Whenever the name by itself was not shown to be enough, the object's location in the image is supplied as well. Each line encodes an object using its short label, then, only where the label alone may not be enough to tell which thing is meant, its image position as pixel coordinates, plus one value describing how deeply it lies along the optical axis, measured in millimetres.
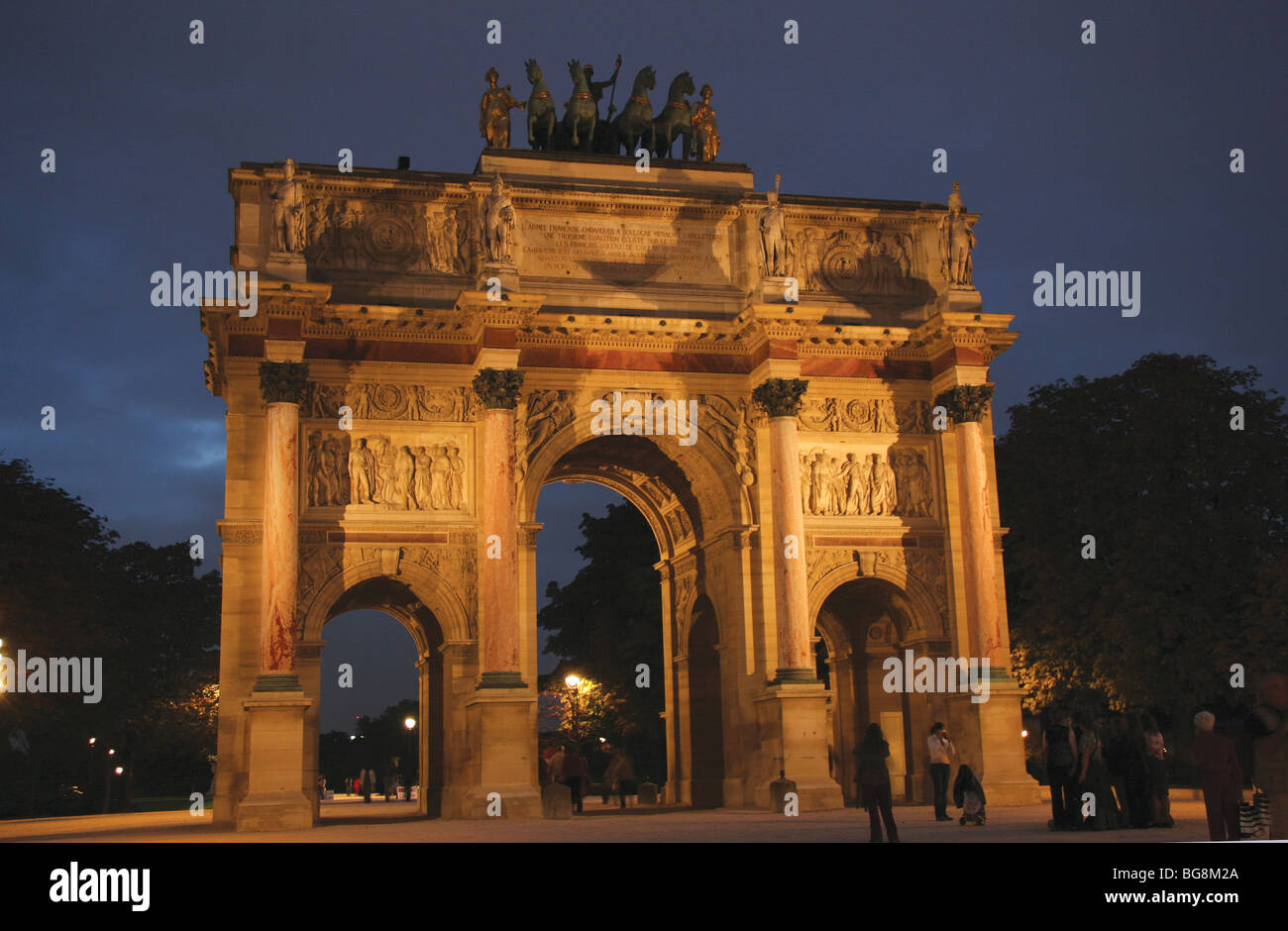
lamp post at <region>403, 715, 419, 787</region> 77888
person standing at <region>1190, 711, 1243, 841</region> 15664
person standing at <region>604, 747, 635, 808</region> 37531
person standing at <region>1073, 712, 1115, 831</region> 20859
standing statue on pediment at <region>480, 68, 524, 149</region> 35000
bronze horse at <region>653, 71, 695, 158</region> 35938
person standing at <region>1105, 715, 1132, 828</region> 21375
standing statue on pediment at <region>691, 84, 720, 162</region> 36125
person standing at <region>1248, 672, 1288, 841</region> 13711
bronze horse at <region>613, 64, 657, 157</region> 35781
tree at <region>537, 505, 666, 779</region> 52156
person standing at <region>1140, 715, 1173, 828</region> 21531
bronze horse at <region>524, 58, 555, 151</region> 35375
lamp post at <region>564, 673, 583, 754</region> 52934
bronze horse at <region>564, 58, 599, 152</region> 35438
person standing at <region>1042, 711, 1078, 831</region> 21125
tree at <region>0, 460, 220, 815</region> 43656
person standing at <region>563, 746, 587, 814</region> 32062
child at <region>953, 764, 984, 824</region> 23312
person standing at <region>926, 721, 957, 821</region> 26125
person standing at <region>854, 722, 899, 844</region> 18797
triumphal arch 30328
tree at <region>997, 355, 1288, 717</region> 38281
